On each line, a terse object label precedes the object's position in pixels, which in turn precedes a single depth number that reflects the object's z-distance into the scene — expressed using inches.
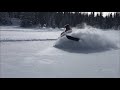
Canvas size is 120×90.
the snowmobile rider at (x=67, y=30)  543.8
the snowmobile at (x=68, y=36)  504.0
